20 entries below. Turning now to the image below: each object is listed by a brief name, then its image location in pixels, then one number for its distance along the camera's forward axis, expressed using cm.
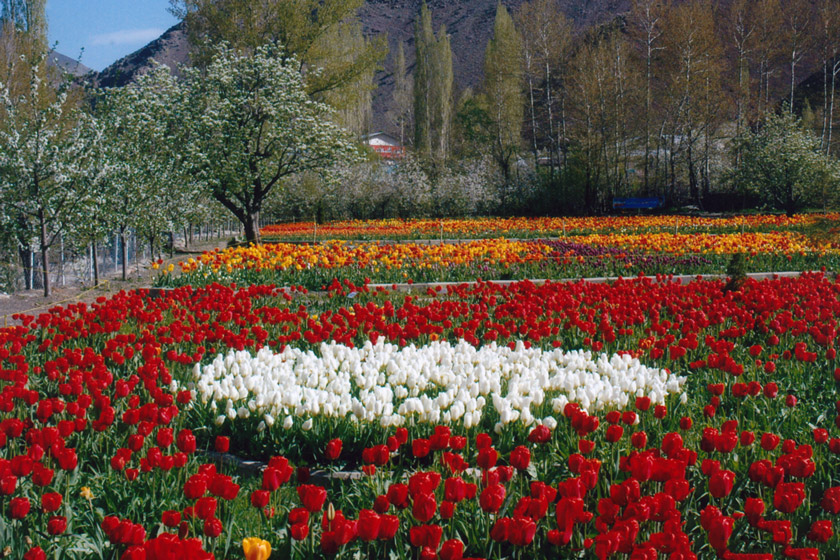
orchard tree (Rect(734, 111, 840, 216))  2514
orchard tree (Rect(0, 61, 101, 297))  1157
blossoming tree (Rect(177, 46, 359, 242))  1852
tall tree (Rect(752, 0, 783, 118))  3619
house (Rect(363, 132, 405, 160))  9267
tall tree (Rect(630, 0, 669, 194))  3416
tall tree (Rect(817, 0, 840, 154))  3644
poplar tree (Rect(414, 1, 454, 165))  5025
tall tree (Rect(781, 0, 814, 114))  3741
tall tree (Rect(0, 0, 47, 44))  2892
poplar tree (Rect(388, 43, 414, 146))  7119
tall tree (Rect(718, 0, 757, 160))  3581
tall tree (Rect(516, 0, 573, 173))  3725
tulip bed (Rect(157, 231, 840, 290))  1098
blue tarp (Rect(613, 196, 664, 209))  3139
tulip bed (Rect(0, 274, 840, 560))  245
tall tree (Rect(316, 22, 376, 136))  2844
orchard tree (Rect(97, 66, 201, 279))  1476
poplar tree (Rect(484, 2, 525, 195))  3928
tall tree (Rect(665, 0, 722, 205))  3353
